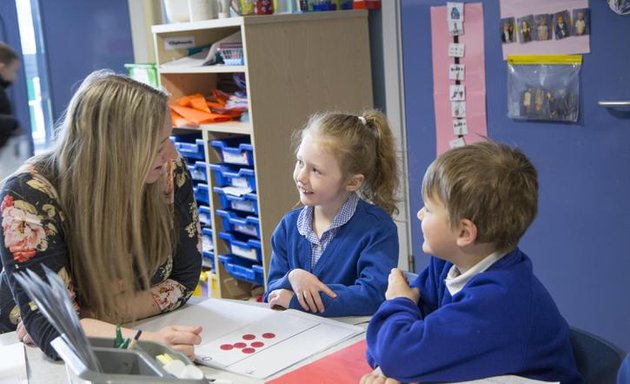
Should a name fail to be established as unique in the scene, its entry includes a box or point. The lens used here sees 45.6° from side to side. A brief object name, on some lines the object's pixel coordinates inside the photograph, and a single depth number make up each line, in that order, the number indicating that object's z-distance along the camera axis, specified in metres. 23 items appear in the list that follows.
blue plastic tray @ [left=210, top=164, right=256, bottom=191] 2.96
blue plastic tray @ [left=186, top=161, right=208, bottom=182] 3.24
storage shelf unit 2.83
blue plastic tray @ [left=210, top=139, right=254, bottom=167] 2.94
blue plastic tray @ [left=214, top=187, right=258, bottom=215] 2.98
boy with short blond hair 1.13
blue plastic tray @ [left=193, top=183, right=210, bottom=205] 3.29
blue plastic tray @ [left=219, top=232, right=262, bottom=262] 3.04
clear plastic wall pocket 2.41
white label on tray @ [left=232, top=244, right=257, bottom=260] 3.07
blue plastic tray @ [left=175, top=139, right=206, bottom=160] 3.23
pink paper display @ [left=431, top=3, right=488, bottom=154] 2.65
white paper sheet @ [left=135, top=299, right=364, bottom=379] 1.25
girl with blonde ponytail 1.58
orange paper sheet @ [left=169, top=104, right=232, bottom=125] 3.18
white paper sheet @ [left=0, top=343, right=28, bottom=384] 1.23
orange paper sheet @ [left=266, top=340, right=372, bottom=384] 1.18
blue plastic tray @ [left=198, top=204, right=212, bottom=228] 3.31
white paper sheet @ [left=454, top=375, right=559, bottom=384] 1.10
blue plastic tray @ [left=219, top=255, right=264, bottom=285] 3.09
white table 1.20
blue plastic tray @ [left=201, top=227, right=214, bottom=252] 3.33
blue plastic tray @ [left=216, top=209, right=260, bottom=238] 3.00
